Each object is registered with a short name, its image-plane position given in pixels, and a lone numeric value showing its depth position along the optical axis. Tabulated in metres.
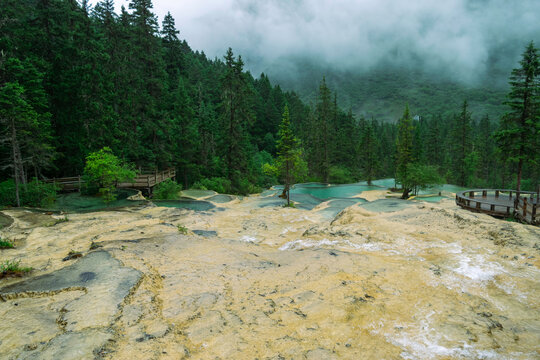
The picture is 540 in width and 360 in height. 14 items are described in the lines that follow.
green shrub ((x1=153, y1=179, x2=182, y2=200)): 27.55
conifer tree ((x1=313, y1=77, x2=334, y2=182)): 62.00
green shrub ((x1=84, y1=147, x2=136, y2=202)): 19.50
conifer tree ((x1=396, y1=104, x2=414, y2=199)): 40.41
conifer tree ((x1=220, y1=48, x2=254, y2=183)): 36.50
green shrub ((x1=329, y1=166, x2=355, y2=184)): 64.94
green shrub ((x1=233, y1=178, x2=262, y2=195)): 40.03
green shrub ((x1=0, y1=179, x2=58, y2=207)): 18.53
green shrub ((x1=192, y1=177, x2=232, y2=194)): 36.06
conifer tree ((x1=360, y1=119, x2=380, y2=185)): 60.31
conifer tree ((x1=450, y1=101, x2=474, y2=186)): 59.97
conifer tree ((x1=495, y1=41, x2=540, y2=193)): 19.70
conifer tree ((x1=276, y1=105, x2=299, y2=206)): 27.55
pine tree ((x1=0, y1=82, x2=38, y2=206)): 17.22
